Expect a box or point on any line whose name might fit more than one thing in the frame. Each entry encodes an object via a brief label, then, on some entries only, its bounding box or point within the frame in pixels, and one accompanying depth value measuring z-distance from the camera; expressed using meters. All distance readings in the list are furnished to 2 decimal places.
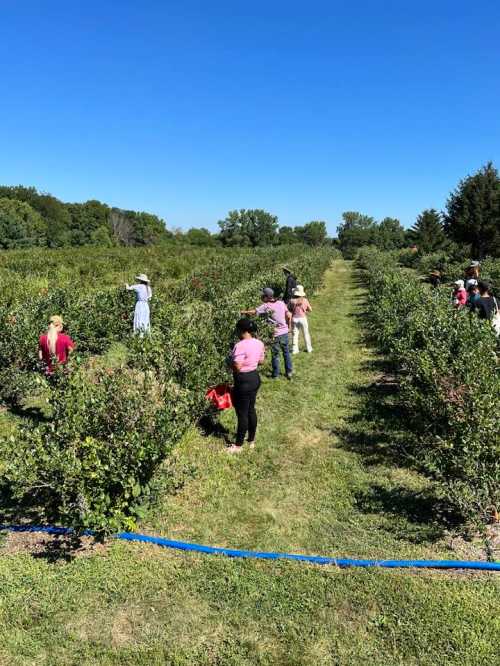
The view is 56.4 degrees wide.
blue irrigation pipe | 4.00
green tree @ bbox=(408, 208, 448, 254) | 49.84
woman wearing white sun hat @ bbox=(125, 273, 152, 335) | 10.77
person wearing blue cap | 9.20
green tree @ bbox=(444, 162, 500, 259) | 38.69
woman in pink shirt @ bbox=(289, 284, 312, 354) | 11.21
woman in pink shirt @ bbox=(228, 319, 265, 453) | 6.22
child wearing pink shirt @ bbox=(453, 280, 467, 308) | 11.10
